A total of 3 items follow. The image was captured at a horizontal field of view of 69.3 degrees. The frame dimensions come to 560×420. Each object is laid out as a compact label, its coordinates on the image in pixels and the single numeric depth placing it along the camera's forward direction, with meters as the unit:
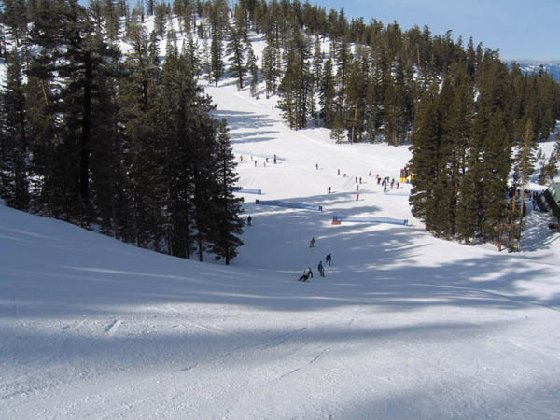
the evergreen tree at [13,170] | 28.36
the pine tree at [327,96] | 82.81
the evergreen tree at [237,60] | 101.69
